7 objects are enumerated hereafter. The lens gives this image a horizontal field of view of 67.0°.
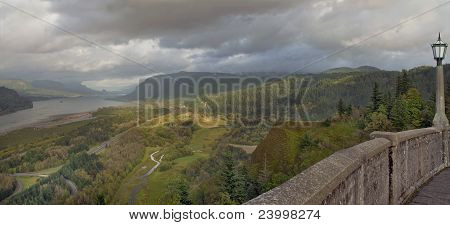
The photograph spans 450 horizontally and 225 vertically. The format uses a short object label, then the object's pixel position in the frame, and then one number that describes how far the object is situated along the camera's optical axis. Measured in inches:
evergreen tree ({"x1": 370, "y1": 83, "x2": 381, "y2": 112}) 1612.5
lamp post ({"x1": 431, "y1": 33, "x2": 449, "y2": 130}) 491.6
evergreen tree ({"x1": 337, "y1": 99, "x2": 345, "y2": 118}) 1893.2
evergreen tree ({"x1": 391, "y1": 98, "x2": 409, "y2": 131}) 1267.2
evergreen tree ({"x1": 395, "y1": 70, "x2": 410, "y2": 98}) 1754.4
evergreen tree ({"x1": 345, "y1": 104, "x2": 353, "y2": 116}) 1852.5
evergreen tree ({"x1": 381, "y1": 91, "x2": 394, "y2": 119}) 1442.7
